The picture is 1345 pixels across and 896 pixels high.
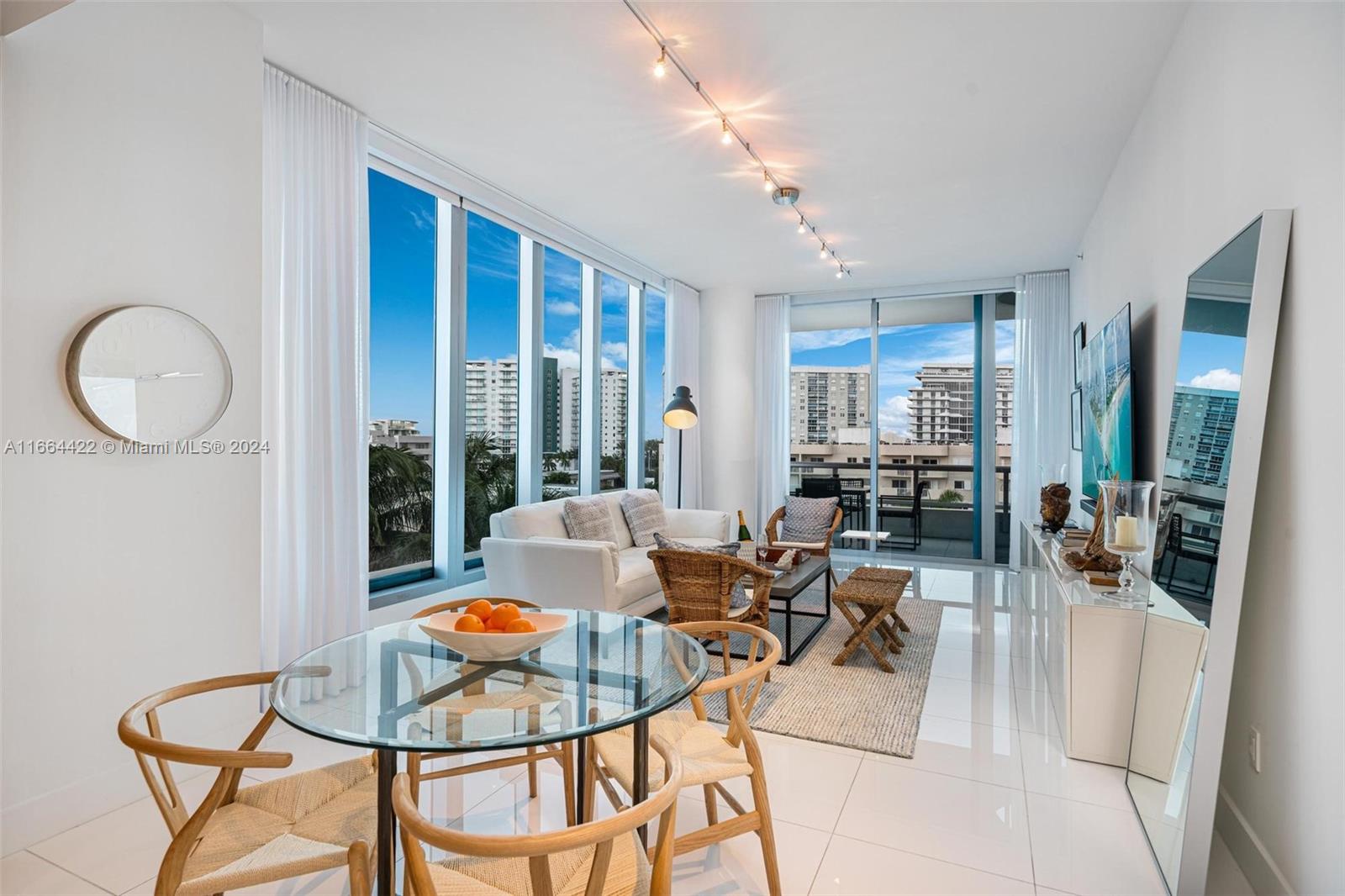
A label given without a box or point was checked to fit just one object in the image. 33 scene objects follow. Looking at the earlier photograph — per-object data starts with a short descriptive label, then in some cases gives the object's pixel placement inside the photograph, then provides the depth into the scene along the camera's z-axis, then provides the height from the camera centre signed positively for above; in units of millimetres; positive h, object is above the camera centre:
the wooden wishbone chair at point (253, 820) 1411 -895
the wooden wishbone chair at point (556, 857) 1091 -777
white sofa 4133 -884
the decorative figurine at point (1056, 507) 4496 -492
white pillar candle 2764 -393
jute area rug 3062 -1327
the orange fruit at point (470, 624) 1892 -539
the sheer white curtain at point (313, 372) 3215 +225
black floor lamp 5934 +101
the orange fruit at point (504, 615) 1890 -518
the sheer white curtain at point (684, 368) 7109 +570
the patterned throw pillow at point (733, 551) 3723 -803
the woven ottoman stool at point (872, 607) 3950 -1004
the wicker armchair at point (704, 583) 3516 -801
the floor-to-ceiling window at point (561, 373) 5770 +405
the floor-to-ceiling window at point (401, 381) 4461 +254
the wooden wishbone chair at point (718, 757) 1856 -918
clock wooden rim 2352 +136
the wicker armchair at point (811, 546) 5203 -869
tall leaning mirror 1934 -332
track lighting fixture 2883 +1544
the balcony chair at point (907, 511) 7676 -902
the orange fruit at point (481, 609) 1950 -520
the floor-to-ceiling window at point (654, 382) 7137 +412
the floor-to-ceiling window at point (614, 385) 6507 +354
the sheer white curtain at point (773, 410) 7844 +165
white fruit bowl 1815 -568
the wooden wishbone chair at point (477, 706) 1517 -639
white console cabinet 2229 -876
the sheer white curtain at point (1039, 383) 6660 +429
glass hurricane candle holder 2770 -361
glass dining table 1449 -637
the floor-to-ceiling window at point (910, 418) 7336 +100
